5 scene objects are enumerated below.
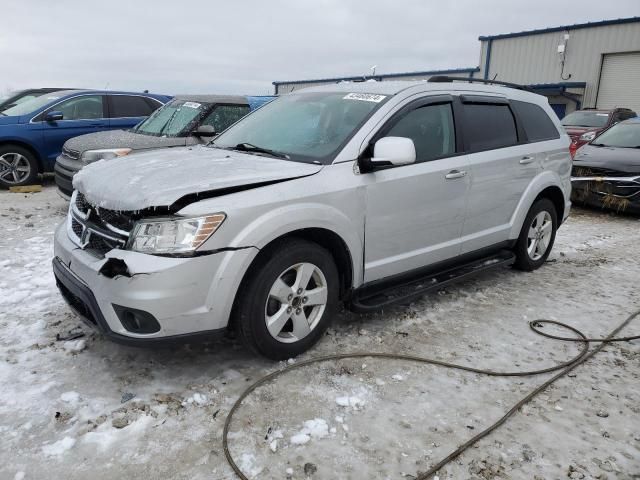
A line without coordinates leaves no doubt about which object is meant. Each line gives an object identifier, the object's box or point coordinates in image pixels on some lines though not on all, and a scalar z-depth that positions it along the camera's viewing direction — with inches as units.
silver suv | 110.0
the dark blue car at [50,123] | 349.1
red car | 465.6
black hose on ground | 98.3
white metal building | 772.0
